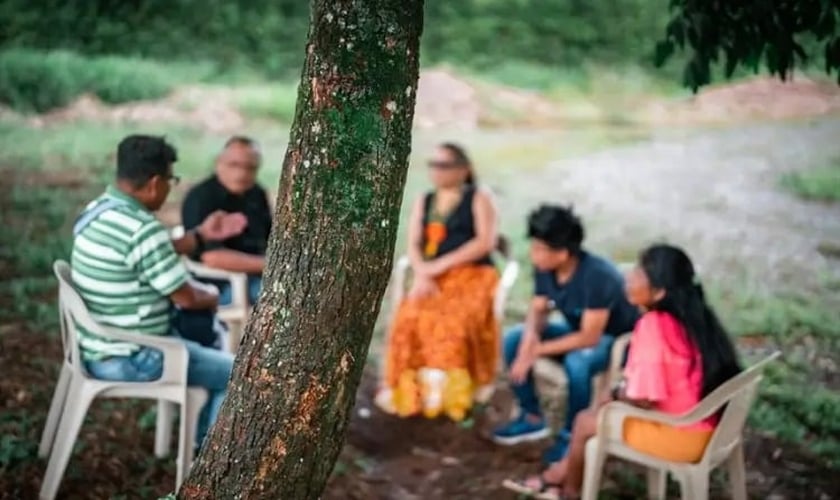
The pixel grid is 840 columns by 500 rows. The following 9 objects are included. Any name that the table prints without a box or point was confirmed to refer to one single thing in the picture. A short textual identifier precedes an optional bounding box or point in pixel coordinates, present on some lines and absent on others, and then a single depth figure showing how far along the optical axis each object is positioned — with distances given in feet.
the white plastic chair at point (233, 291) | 14.78
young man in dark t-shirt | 13.85
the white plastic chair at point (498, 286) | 15.51
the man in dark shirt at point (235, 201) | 14.96
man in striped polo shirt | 11.25
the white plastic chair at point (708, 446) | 11.10
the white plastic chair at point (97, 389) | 11.44
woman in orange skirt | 15.33
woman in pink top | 11.37
